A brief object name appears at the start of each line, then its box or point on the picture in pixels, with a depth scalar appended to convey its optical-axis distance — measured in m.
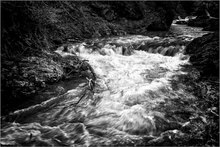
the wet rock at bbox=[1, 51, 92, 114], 4.44
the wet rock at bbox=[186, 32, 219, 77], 6.74
